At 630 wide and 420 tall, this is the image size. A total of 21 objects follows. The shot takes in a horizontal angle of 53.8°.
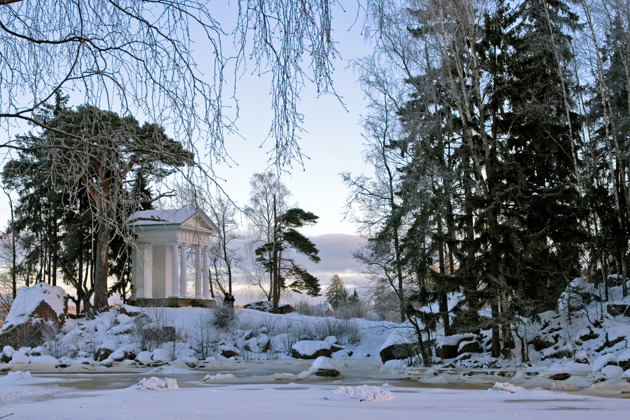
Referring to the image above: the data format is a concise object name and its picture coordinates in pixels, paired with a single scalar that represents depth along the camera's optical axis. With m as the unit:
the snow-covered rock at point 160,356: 21.81
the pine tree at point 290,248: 32.97
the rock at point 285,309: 33.12
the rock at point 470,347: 18.61
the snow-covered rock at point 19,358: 22.17
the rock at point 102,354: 22.58
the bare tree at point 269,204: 33.19
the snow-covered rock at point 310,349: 22.50
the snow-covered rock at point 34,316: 25.09
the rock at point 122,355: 22.36
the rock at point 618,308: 17.70
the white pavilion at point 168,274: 30.39
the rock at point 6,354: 22.91
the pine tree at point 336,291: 45.44
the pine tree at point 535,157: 17.02
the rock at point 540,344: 17.56
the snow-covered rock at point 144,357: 21.60
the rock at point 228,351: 23.01
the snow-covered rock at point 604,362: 15.02
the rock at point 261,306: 33.38
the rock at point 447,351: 18.88
